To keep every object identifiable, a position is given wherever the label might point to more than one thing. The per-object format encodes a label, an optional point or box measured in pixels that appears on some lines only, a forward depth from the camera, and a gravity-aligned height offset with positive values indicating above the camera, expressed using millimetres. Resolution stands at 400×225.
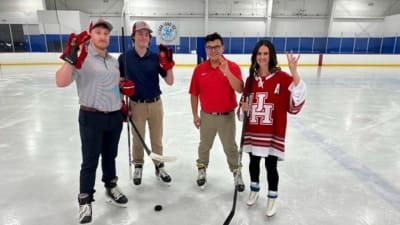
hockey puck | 2206 -1212
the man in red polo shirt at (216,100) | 2139 -432
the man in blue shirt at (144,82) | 2260 -296
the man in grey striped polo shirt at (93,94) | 1732 -316
